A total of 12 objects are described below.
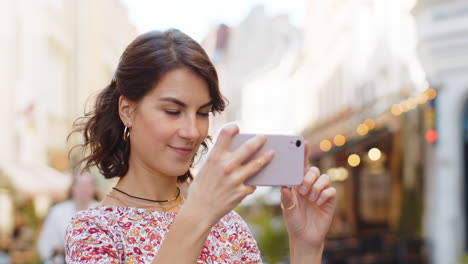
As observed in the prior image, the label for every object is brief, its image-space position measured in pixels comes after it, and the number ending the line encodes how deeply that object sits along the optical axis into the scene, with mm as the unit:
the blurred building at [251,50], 38812
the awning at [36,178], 12773
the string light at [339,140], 14039
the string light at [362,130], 13256
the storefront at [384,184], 11750
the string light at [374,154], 14016
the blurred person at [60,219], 4562
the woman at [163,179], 1642
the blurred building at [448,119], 10734
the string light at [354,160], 15641
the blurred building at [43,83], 13391
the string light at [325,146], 15256
